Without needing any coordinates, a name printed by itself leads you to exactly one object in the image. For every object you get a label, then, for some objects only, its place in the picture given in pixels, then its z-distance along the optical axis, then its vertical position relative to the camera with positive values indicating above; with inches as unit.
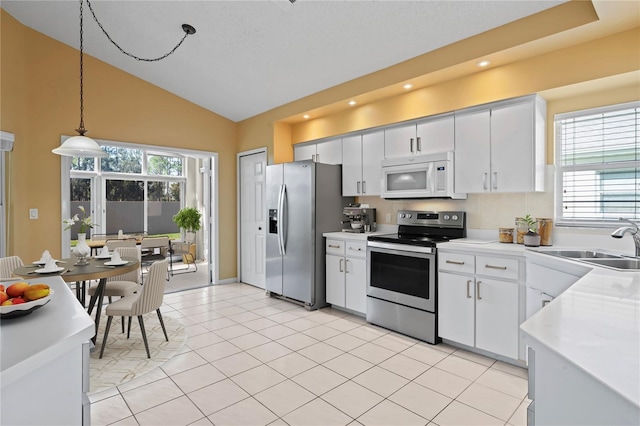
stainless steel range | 129.3 -25.0
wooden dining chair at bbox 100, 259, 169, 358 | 116.1 -31.8
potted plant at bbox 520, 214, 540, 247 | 112.6 -7.5
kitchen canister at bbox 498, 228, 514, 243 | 124.1 -9.2
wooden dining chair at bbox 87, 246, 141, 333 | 141.2 -31.8
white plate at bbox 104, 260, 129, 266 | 125.7 -19.1
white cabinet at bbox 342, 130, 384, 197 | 163.3 +24.1
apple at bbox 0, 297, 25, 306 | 46.8 -12.5
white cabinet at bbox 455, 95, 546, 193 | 115.1 +22.9
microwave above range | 134.6 +14.4
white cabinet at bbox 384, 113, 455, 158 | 136.4 +31.5
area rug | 103.9 -50.4
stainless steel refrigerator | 172.9 -6.2
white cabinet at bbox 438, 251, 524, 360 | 108.7 -31.2
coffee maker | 174.1 -3.8
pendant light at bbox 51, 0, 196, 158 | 123.0 +23.8
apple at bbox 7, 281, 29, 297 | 50.6 -11.6
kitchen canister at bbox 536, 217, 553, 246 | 115.9 -7.1
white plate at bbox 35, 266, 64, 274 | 109.0 -18.9
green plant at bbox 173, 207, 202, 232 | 301.7 -6.7
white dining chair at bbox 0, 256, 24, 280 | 120.4 -19.5
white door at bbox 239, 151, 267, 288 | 218.4 -4.5
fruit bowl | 46.0 -13.5
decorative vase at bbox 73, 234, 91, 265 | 130.3 -14.7
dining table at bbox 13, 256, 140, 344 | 109.1 -19.9
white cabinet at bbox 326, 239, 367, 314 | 157.0 -30.7
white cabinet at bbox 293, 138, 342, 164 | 183.5 +34.1
